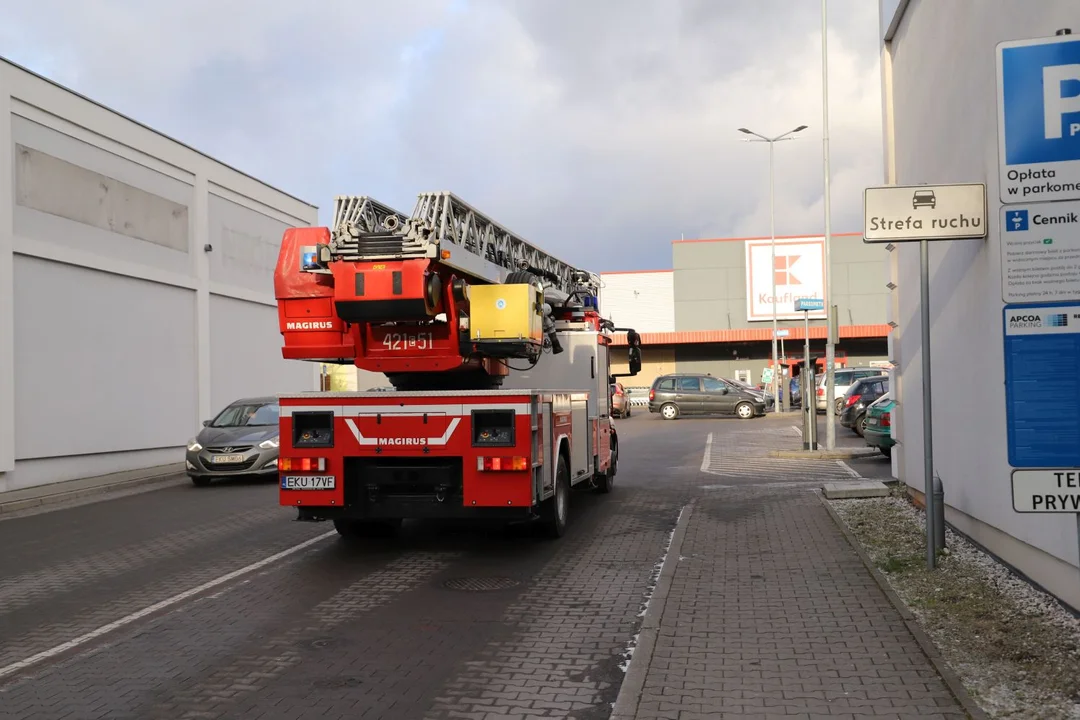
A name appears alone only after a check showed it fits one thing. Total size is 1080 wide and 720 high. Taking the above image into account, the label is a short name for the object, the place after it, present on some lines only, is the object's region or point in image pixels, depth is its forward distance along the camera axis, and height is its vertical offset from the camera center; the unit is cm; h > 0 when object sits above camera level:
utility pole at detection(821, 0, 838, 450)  1850 +63
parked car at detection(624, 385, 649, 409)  4978 -116
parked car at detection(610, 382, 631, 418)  3344 -99
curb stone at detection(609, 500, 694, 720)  463 -168
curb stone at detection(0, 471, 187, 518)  1363 -182
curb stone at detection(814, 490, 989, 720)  446 -163
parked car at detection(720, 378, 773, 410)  3443 -60
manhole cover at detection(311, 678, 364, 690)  512 -172
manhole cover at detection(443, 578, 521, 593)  754 -174
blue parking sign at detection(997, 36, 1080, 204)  482 +134
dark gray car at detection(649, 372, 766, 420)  3381 -88
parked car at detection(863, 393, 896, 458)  1598 -99
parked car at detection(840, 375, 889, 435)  2198 -65
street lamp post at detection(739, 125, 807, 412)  3500 +32
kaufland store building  5147 +427
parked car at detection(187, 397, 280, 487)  1584 -124
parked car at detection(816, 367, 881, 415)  3009 -26
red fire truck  825 -5
